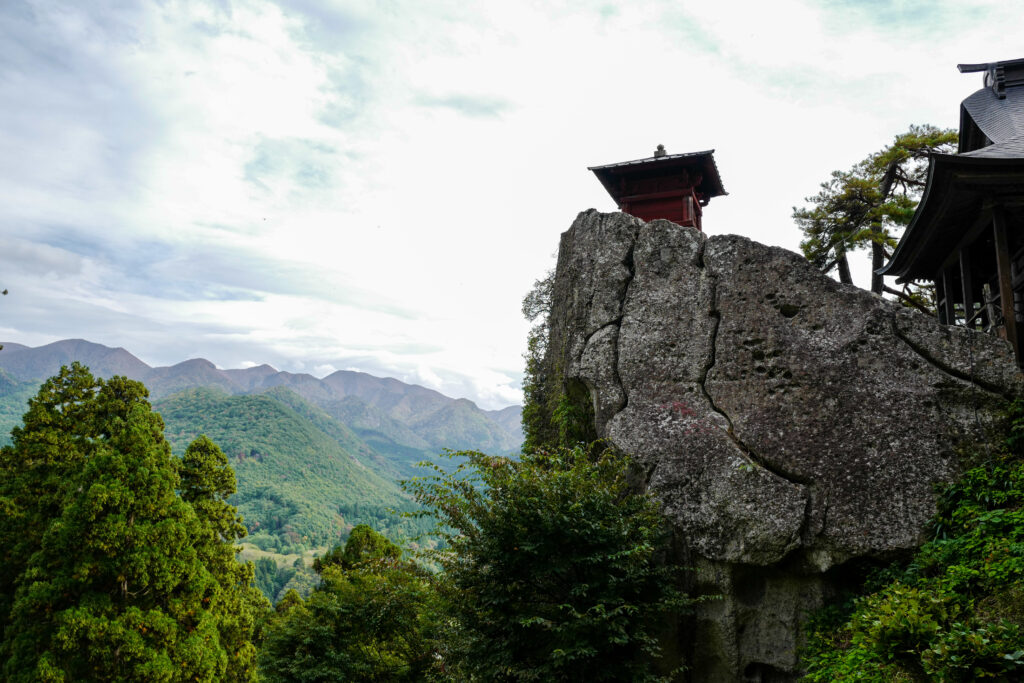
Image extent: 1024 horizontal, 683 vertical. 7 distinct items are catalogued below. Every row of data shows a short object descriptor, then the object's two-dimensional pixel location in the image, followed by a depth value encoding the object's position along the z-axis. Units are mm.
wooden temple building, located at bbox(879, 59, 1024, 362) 9883
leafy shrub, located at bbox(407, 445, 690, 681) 8328
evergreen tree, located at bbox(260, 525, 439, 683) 15039
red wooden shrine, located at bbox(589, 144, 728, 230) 17875
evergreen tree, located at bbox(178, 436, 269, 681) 19078
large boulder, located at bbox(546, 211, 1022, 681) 9391
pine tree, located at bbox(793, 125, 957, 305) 19562
